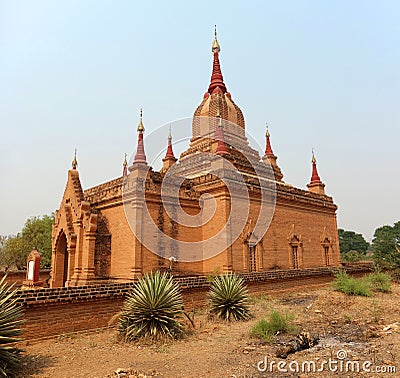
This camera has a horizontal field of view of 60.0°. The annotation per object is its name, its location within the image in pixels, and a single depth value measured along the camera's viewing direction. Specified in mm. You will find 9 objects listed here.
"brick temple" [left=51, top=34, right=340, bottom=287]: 15320
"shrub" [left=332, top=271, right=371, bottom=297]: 14195
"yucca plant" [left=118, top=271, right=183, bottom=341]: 7941
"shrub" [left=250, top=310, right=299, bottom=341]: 8164
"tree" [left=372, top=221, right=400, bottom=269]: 21797
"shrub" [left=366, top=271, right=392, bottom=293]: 16094
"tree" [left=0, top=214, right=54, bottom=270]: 30594
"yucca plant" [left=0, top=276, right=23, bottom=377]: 5871
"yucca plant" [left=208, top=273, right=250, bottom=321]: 10316
